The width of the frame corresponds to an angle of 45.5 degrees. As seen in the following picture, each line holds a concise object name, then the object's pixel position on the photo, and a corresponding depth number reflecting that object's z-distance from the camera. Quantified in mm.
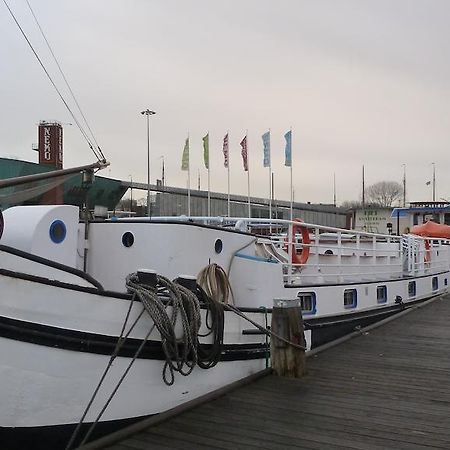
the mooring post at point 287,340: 6375
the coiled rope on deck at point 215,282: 5879
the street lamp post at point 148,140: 37625
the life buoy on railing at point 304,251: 8328
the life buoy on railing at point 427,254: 14528
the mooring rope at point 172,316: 4688
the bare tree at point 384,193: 97375
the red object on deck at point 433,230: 20484
